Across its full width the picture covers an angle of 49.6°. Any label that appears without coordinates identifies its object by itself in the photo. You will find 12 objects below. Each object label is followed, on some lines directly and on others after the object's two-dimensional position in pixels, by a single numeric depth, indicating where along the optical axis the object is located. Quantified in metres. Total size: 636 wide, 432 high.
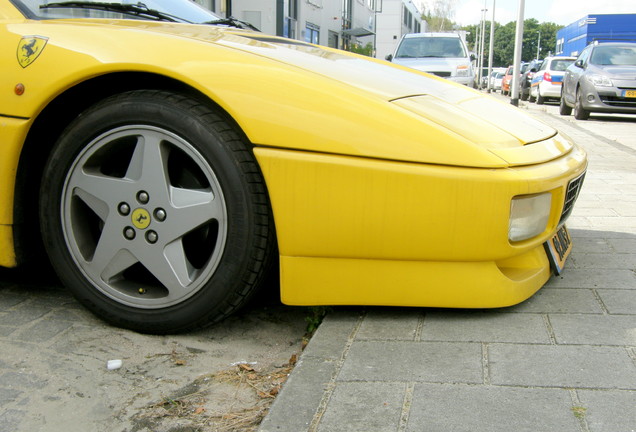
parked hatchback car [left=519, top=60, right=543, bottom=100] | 23.83
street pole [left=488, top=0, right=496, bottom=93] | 41.03
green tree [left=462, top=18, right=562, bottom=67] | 123.00
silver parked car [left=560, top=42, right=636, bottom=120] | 12.66
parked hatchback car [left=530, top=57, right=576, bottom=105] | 20.28
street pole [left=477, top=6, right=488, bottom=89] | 69.26
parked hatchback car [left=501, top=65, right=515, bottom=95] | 32.41
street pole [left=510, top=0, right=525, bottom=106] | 20.08
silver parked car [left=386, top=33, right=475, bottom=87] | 15.23
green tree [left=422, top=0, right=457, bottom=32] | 70.25
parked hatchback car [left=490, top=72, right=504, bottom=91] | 48.30
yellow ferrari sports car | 2.08
